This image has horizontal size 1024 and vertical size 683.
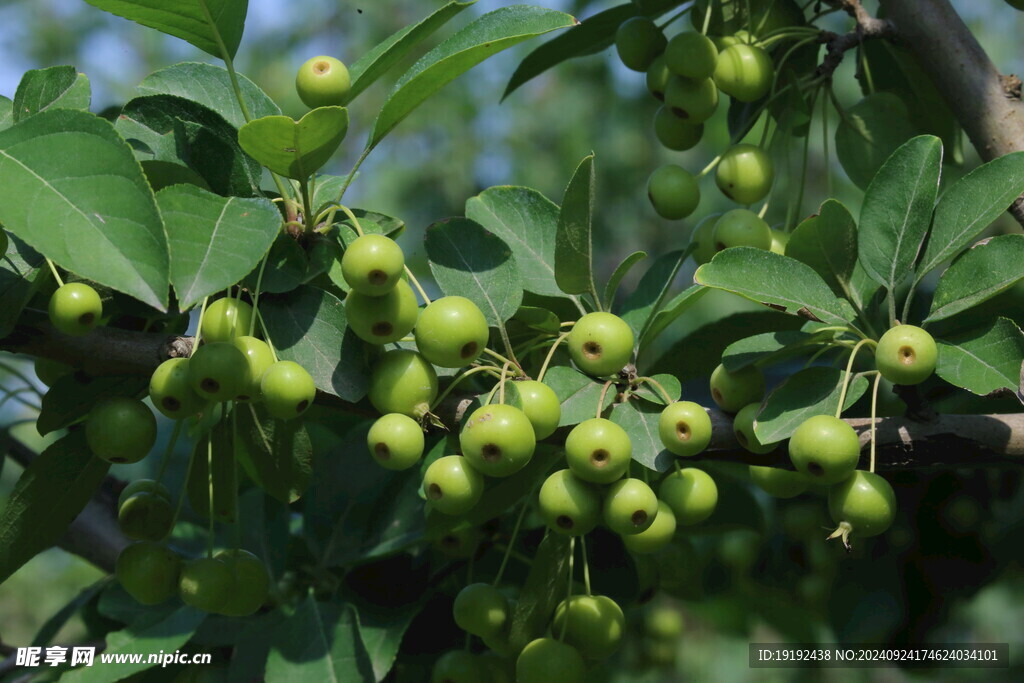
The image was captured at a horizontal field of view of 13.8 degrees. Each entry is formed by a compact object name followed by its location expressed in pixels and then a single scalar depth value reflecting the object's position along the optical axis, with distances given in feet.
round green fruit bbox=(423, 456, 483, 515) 2.07
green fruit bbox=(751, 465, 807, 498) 2.14
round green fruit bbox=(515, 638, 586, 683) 2.11
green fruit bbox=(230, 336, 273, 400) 2.06
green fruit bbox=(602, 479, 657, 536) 2.07
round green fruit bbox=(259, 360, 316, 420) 2.04
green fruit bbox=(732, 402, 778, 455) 2.09
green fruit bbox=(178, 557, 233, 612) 2.14
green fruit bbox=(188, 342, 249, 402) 2.03
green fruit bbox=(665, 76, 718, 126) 2.24
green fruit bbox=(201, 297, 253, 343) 2.07
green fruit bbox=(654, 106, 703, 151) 2.27
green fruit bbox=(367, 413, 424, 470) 2.06
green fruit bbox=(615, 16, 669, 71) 2.27
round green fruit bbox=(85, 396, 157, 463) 2.08
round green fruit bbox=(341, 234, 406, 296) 2.04
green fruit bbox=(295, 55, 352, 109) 2.10
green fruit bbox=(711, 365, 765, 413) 2.12
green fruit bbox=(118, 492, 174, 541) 2.17
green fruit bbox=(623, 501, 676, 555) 2.11
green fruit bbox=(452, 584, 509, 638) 2.15
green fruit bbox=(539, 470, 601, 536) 2.08
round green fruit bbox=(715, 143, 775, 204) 2.26
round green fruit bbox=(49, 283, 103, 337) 2.05
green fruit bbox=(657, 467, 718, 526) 2.11
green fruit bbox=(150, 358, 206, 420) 2.05
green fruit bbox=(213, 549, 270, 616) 2.16
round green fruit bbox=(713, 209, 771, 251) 2.21
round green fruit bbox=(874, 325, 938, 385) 2.06
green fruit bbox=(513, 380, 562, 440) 2.07
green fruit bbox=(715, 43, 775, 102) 2.24
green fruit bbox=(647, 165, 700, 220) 2.25
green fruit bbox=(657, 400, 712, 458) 2.07
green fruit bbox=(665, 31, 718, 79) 2.22
